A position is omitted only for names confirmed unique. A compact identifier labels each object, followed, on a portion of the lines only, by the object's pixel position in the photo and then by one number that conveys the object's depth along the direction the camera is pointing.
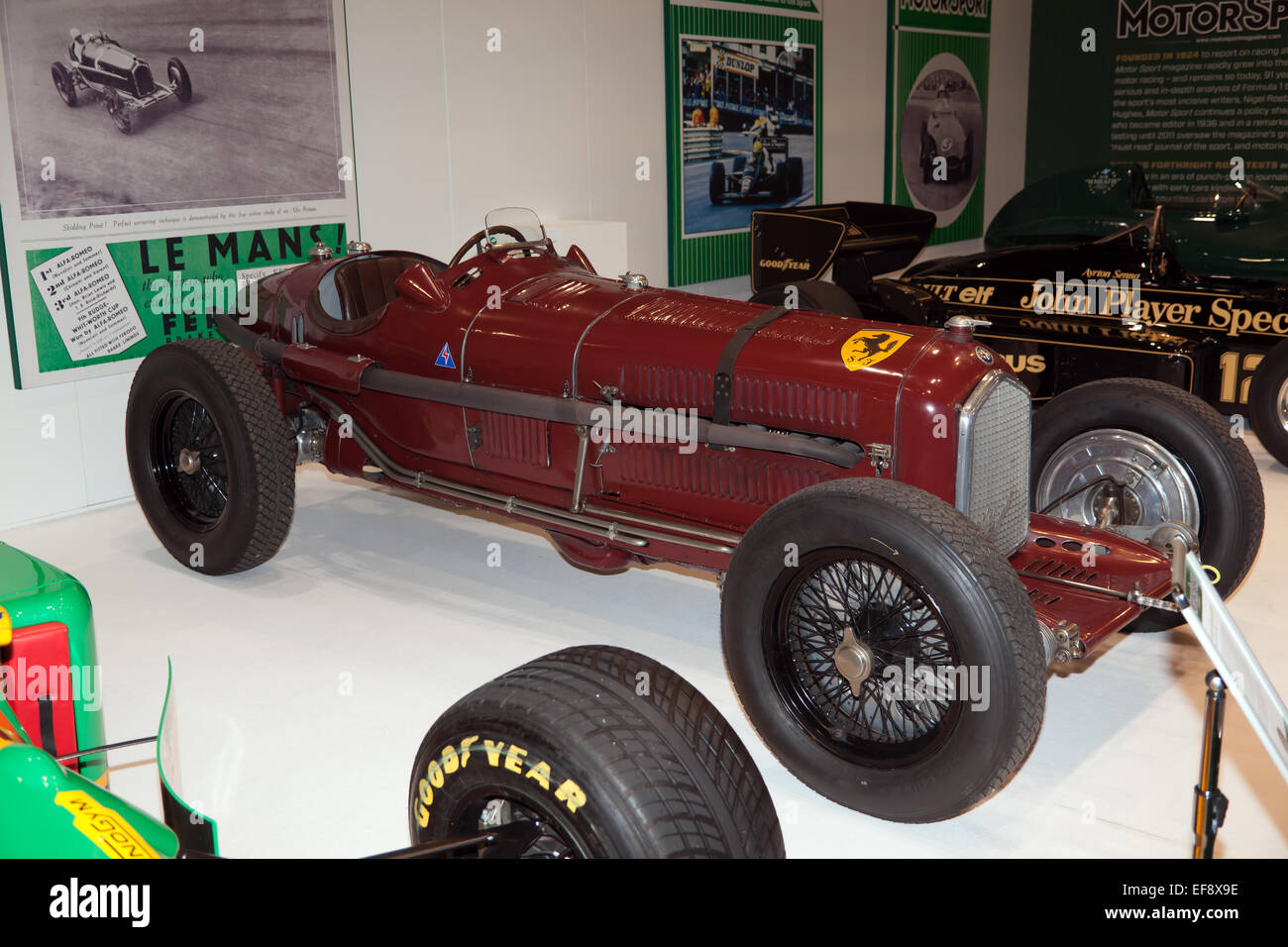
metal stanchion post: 2.06
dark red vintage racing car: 2.96
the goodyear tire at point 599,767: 1.74
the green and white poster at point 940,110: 12.17
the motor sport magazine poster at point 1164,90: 12.05
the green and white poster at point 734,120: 9.52
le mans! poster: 5.69
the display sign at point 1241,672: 2.21
